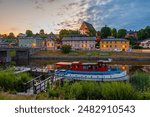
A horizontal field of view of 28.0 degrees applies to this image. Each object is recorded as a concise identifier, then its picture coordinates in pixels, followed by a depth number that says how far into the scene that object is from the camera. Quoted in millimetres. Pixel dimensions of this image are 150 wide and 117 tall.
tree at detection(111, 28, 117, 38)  99388
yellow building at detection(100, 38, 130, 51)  83188
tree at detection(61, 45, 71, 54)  74081
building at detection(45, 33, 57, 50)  94250
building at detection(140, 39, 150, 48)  87700
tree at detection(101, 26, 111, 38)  94325
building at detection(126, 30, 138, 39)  121162
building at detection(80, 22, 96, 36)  105750
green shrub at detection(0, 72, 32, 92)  15914
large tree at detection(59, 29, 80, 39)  100075
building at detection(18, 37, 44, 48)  96812
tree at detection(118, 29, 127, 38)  97875
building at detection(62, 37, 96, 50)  88131
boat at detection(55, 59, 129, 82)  26531
